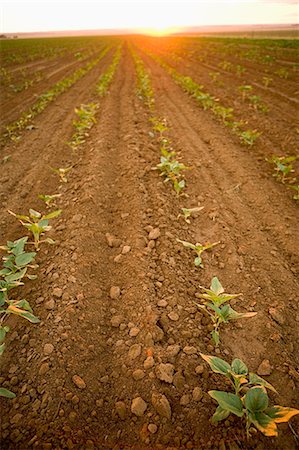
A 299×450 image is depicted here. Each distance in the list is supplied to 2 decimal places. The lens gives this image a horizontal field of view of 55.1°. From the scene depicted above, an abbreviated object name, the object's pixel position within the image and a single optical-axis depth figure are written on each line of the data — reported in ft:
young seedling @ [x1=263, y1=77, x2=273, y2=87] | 31.47
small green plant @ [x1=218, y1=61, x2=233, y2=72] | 46.00
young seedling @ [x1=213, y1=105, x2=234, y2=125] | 21.09
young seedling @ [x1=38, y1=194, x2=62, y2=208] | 11.93
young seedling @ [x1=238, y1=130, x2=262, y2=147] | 17.22
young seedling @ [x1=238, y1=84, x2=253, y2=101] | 26.83
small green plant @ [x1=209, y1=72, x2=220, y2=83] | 36.11
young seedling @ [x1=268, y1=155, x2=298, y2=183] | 13.44
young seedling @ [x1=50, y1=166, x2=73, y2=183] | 14.03
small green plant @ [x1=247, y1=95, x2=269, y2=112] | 23.43
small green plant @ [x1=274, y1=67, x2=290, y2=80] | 37.01
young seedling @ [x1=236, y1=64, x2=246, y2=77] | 40.19
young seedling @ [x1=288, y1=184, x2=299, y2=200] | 12.16
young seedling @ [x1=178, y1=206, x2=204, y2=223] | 10.74
